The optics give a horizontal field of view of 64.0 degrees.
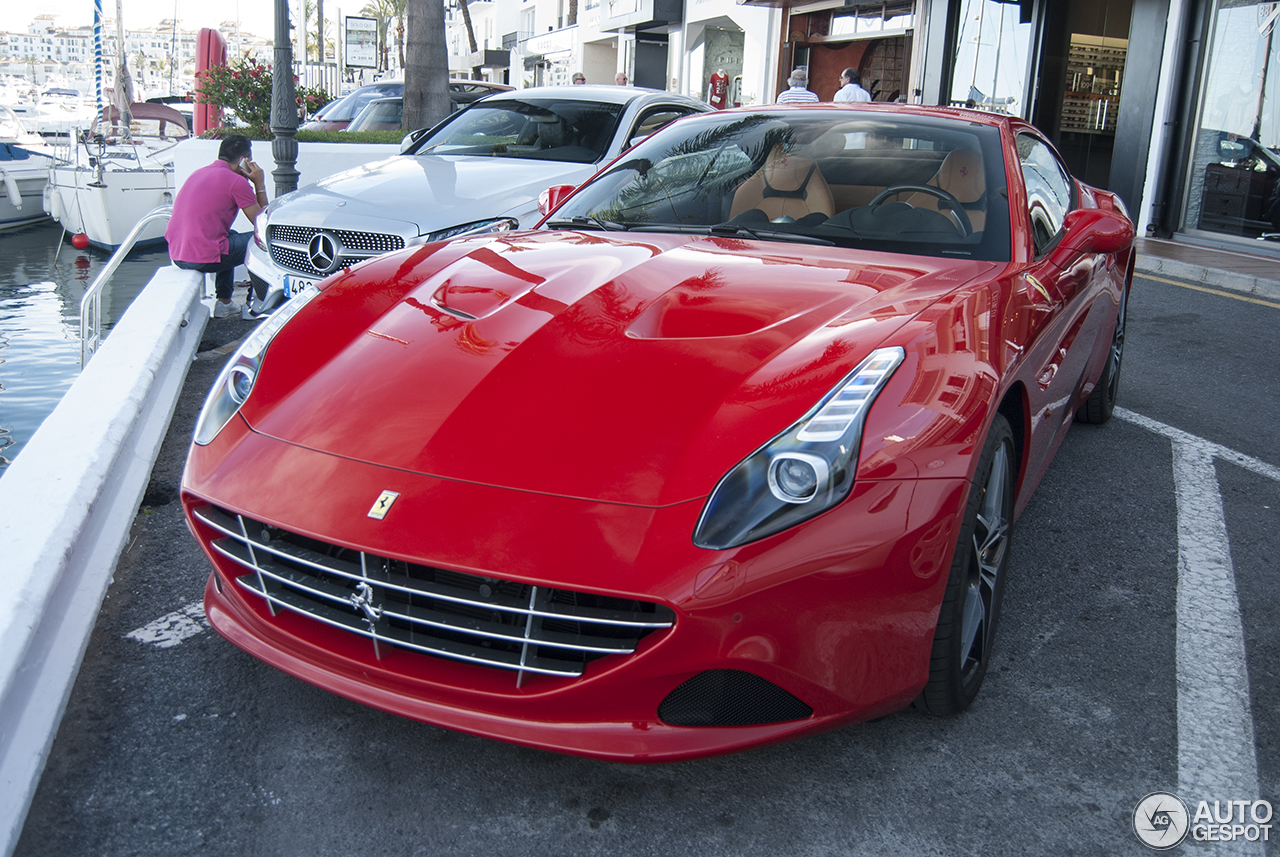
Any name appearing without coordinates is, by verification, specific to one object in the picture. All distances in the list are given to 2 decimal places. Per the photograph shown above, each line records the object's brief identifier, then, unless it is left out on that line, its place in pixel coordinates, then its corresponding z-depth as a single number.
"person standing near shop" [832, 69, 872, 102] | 12.12
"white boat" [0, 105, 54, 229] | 19.20
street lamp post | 8.95
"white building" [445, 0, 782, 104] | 24.17
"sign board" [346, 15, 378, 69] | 17.61
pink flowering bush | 12.73
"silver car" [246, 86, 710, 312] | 5.62
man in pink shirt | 6.93
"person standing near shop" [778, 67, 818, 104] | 11.24
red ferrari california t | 1.73
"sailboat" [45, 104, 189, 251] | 16.20
